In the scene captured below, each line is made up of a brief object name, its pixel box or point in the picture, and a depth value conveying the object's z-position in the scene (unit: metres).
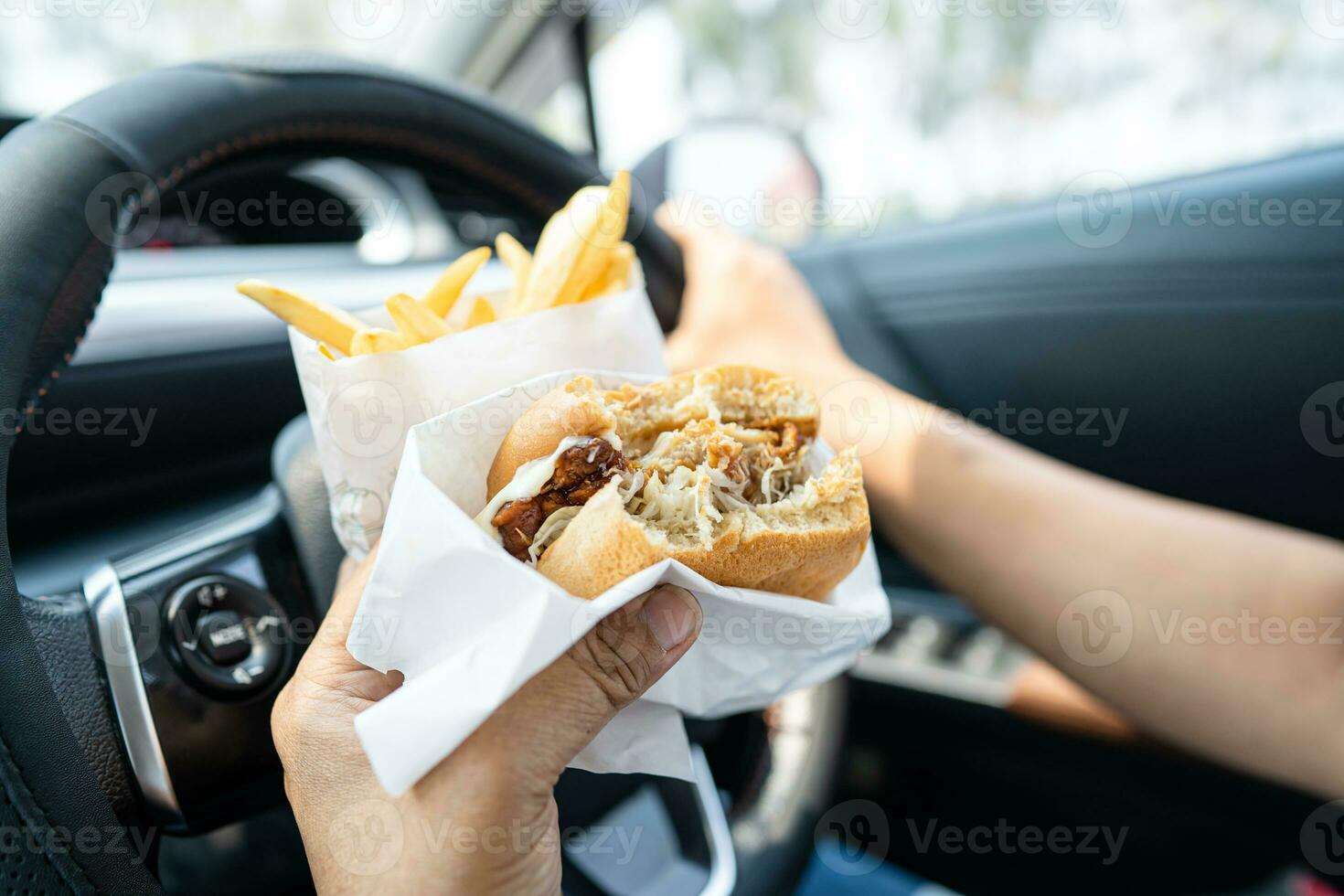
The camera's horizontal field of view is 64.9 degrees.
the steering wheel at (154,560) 0.23
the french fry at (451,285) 0.29
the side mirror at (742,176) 0.67
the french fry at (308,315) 0.27
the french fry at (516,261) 0.31
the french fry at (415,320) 0.27
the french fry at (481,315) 0.30
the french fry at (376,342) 0.26
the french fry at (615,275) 0.31
